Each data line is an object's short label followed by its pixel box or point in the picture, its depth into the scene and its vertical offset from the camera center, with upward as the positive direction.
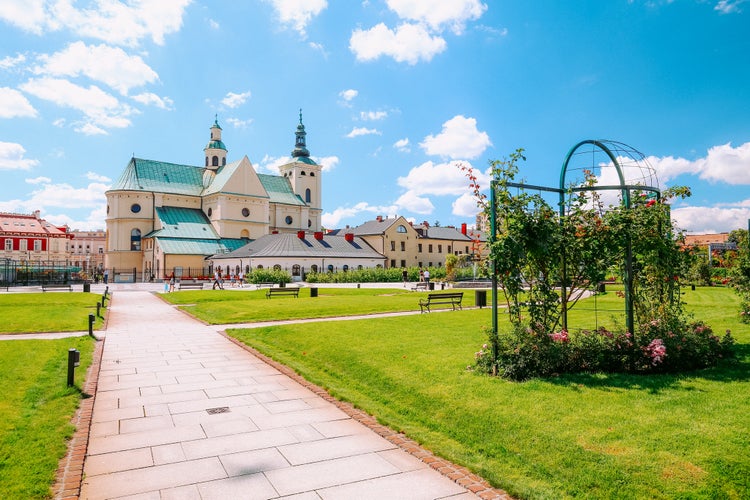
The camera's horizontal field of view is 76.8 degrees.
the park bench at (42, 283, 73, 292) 37.42 -1.32
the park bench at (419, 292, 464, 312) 19.97 -1.67
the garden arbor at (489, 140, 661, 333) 8.63 +1.25
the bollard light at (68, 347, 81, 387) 8.20 -1.63
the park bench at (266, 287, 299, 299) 27.68 -1.46
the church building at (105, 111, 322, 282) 62.91 +8.00
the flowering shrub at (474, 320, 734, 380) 8.16 -1.59
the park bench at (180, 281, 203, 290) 41.78 -1.44
